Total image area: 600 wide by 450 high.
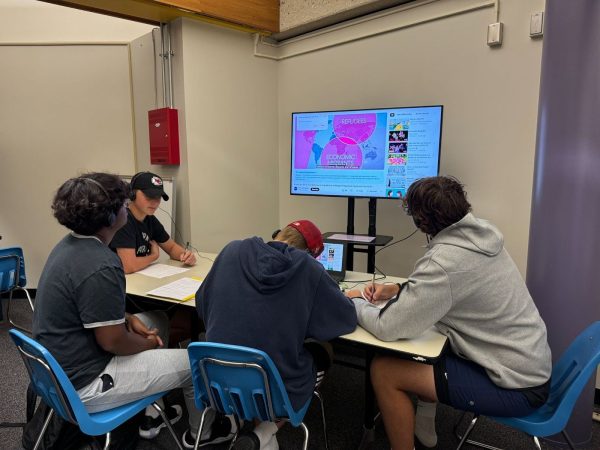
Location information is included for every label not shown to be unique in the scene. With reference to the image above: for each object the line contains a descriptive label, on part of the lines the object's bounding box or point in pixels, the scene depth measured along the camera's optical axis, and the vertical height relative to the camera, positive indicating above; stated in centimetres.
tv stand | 233 -43
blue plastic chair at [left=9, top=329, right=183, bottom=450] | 127 -75
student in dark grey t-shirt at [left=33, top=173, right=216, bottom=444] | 135 -46
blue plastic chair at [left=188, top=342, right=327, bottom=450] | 130 -72
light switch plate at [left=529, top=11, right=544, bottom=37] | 218 +72
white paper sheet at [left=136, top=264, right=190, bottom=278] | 225 -59
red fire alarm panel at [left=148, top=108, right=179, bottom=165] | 311 +20
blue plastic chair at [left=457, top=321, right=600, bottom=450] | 131 -76
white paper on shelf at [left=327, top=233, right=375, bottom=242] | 236 -43
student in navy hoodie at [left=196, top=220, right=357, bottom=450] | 134 -46
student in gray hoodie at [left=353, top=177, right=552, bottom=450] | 144 -53
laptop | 220 -50
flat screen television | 233 +7
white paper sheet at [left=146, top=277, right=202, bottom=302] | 189 -60
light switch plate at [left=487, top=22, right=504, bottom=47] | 233 +72
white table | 144 -63
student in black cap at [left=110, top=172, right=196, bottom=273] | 225 -37
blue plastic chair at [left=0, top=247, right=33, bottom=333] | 295 -77
